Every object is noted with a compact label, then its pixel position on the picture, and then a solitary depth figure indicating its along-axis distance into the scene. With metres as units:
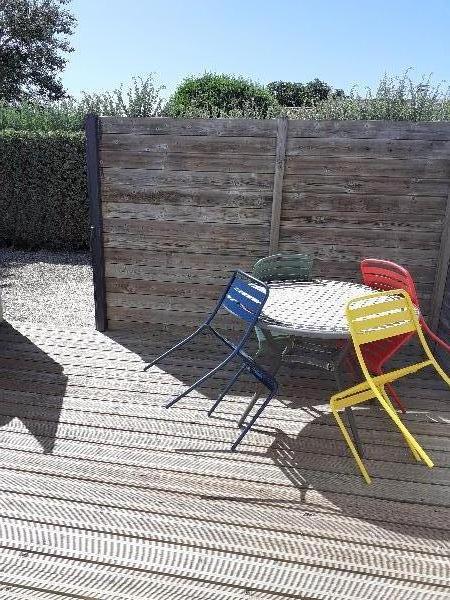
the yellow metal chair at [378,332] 2.40
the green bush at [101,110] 8.77
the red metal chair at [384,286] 2.73
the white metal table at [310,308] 2.51
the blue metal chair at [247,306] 2.63
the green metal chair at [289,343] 2.75
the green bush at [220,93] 10.74
